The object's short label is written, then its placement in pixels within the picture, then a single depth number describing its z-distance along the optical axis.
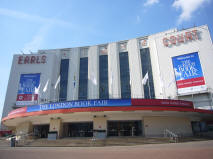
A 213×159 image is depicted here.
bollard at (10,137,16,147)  18.48
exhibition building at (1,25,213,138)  21.22
